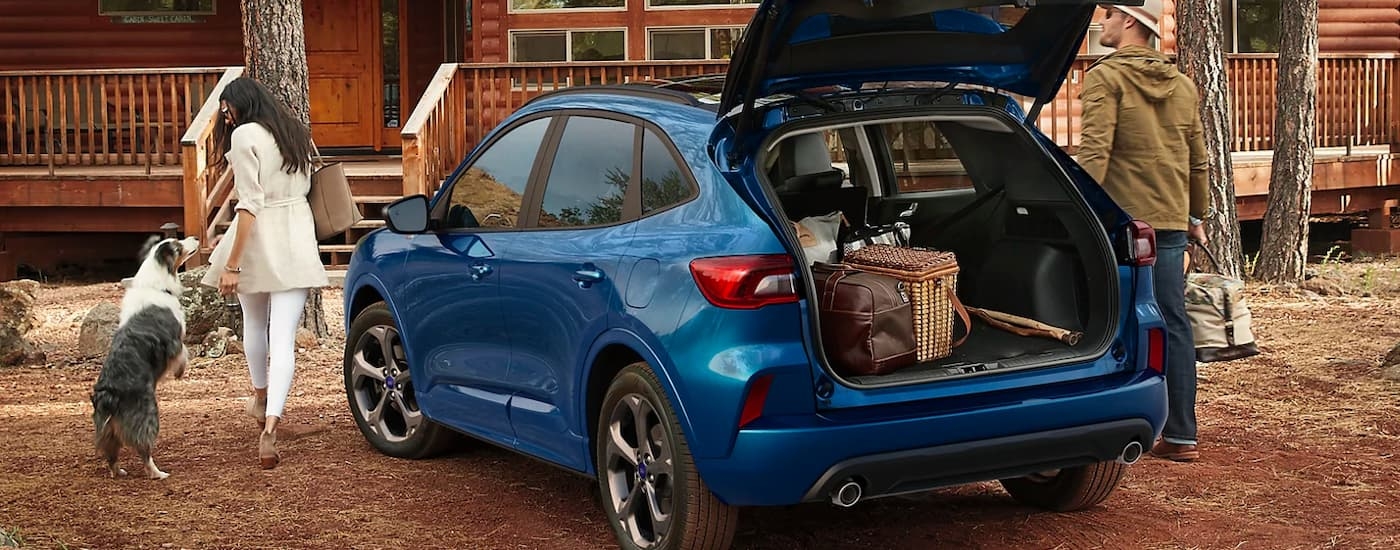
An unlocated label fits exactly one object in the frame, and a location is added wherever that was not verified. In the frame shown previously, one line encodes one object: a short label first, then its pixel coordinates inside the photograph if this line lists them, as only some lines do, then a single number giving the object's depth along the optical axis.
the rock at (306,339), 10.49
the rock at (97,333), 10.69
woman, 6.80
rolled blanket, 5.21
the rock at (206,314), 10.98
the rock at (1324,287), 12.88
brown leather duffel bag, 4.79
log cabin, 14.62
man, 6.35
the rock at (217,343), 10.52
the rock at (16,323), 10.28
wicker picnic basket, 5.06
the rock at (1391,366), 8.49
